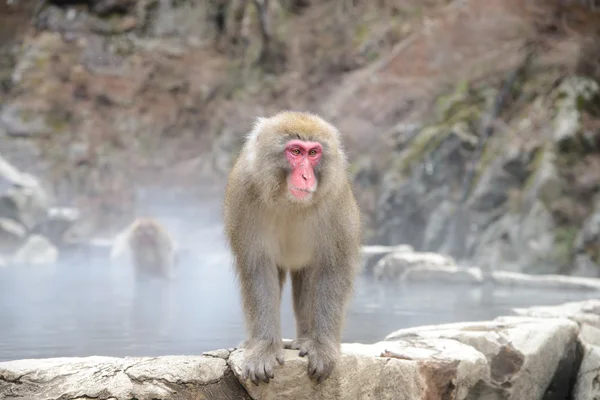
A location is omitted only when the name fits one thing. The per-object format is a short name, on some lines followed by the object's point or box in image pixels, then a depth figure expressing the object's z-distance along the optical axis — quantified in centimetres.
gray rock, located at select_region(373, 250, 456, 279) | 741
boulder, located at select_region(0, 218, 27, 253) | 1106
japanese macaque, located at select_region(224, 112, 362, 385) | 238
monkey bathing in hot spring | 830
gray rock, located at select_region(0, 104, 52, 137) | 1662
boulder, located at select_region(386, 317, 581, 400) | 304
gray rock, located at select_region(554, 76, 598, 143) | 876
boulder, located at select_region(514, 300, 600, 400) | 307
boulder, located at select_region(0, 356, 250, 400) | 216
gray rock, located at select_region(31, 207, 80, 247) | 1198
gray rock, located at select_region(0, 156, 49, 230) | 1166
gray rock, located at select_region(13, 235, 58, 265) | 1073
